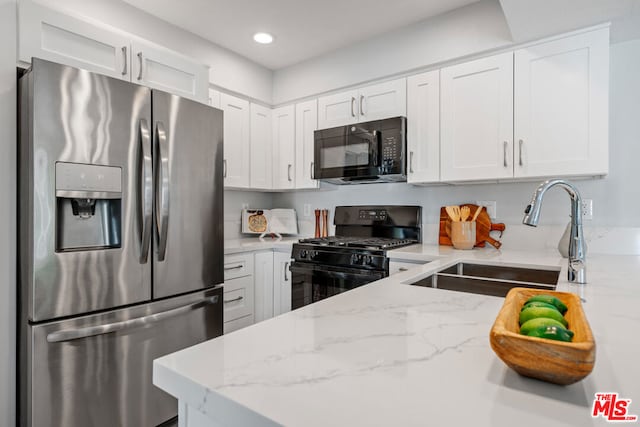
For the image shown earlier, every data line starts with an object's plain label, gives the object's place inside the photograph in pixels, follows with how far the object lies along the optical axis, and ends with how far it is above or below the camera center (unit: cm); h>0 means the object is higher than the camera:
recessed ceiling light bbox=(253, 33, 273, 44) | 261 +130
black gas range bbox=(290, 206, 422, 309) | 229 -26
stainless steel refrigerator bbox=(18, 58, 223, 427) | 143 -15
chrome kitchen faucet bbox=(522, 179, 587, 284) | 123 -11
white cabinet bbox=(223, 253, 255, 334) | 249 -57
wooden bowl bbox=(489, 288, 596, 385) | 47 -20
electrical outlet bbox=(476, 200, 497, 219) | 246 +4
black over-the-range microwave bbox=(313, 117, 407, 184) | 252 +45
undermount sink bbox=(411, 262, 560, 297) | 148 -31
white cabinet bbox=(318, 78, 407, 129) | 257 +83
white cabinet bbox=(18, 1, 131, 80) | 160 +84
